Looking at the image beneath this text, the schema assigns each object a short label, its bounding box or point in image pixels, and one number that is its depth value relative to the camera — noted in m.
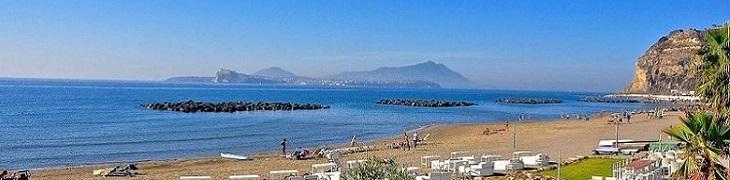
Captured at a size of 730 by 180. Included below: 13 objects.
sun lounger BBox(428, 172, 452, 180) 16.62
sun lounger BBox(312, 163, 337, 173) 19.67
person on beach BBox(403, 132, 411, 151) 31.64
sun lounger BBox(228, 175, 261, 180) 17.78
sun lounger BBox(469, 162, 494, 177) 19.17
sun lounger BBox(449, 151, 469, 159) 23.56
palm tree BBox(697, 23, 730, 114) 11.87
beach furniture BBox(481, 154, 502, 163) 20.48
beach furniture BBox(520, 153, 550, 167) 20.75
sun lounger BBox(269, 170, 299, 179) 19.39
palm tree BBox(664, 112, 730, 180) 7.96
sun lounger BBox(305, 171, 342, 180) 17.77
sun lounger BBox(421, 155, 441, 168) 22.47
